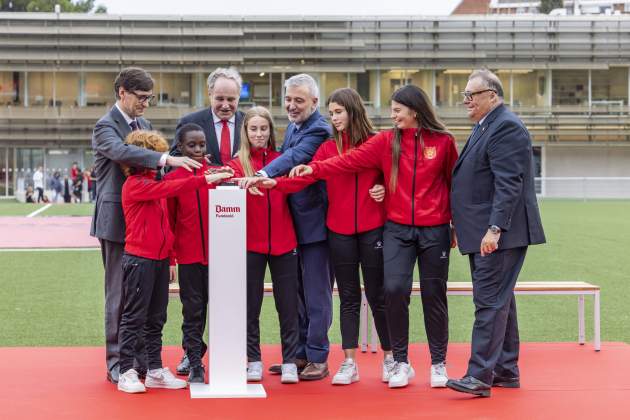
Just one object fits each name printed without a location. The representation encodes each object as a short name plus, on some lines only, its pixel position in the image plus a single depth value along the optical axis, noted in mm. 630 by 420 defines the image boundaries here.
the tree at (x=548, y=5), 97994
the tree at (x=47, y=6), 77375
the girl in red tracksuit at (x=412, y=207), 7219
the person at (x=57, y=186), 50603
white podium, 6848
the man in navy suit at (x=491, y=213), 6867
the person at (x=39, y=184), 49469
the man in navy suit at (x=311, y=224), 7574
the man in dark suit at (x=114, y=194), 7367
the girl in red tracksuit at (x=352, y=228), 7402
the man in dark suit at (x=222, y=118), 7715
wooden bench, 8875
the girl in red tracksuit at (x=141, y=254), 7055
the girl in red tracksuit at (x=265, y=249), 7449
